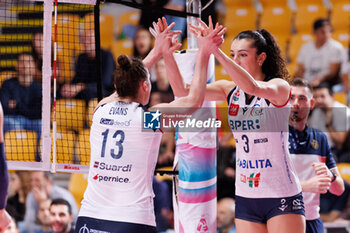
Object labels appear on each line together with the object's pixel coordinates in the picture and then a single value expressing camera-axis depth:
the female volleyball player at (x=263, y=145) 9.20
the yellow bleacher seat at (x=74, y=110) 16.92
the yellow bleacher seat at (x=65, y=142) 14.00
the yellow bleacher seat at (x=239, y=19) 23.64
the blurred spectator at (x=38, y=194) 16.14
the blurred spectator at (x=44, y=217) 15.98
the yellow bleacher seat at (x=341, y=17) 23.14
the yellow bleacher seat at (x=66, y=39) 20.11
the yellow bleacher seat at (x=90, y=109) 16.32
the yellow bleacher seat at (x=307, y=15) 23.47
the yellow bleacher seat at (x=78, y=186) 16.83
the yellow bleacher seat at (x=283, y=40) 23.14
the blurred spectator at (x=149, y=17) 21.57
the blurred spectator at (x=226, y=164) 16.28
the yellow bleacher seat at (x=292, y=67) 21.30
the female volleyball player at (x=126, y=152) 8.40
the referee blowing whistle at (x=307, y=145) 11.27
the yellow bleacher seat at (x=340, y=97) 19.28
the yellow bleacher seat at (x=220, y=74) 21.16
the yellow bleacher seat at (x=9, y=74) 17.93
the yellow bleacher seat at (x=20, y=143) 15.06
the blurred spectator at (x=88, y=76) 17.67
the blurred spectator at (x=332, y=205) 15.20
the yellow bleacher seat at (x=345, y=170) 16.19
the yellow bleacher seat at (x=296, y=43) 22.83
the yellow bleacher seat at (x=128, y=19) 24.19
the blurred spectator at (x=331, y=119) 17.27
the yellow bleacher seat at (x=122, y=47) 22.84
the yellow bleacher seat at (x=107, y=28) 24.42
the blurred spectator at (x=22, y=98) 16.53
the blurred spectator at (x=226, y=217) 15.26
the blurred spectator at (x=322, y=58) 20.36
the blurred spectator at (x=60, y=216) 14.01
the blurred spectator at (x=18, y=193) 16.52
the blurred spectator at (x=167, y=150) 16.75
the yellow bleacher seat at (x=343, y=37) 22.14
